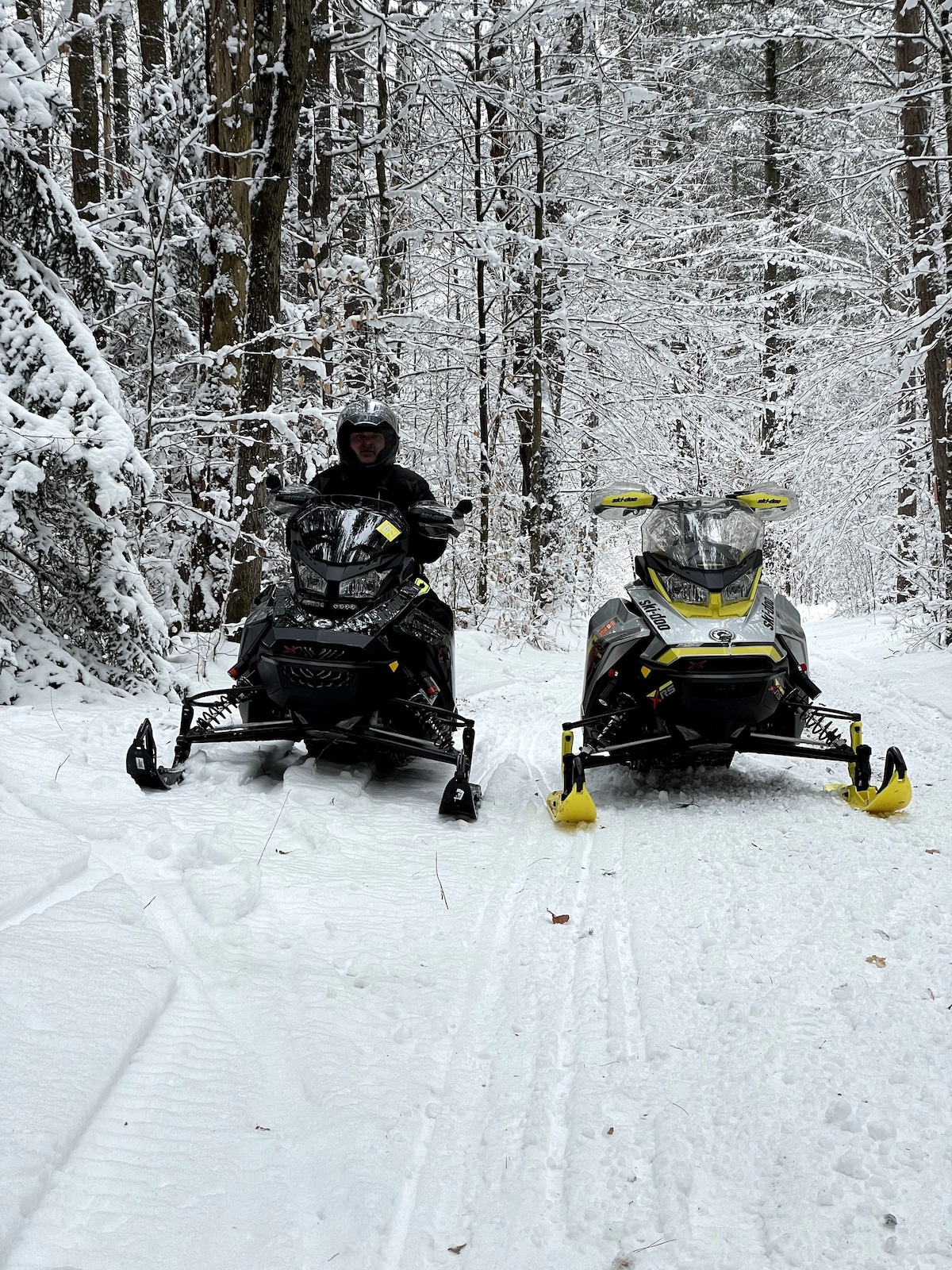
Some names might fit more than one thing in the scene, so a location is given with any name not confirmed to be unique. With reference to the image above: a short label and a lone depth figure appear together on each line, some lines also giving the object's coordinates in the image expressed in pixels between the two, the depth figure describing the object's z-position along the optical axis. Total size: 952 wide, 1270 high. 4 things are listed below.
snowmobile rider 5.29
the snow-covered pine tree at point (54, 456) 5.29
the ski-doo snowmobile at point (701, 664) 4.31
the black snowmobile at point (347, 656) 4.22
